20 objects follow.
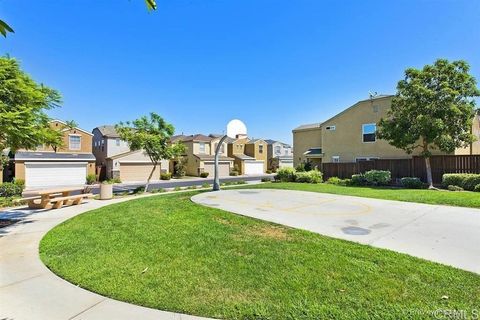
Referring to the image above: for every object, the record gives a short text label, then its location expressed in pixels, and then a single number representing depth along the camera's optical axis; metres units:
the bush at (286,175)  22.60
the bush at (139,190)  18.82
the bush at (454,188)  14.10
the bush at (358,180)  18.75
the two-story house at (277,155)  49.72
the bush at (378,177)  18.09
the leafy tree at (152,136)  17.80
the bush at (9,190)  16.48
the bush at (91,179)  27.98
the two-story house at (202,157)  38.38
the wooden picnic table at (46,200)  11.45
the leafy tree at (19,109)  6.55
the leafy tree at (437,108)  15.29
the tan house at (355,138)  21.14
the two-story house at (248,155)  43.94
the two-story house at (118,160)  30.62
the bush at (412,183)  16.17
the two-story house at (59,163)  24.18
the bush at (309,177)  21.16
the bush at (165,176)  33.13
